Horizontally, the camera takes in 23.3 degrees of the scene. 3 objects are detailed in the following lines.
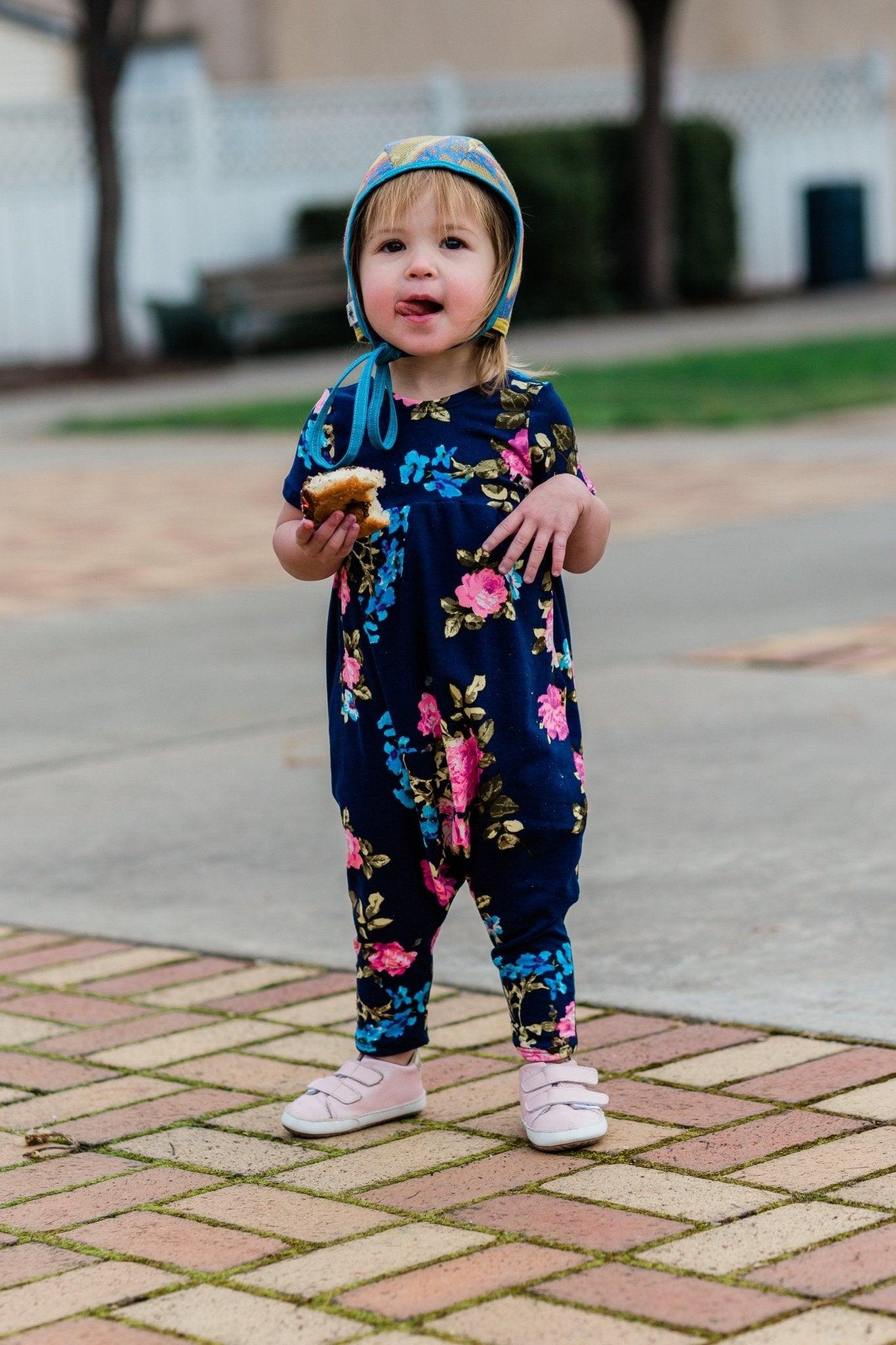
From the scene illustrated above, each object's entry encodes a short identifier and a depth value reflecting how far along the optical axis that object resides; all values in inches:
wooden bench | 764.6
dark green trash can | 936.9
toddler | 111.9
